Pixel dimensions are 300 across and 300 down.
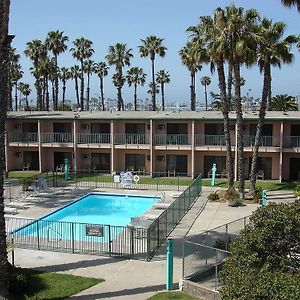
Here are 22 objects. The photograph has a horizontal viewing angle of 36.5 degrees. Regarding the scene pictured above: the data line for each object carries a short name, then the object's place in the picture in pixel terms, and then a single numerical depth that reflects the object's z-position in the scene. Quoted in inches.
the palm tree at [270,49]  1131.9
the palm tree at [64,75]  3410.4
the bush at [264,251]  354.9
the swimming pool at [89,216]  789.9
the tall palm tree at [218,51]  1102.1
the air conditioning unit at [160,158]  1535.4
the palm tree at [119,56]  2630.4
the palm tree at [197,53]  1182.3
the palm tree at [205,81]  3772.4
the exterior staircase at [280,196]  1137.5
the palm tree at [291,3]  788.0
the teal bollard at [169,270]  587.8
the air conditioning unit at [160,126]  1518.2
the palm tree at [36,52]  2394.2
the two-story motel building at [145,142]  1424.7
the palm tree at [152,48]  2554.1
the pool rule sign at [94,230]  723.4
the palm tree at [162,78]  3419.3
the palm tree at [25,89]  3695.9
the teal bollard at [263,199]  1058.4
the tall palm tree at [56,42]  2385.6
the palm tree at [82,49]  2847.0
